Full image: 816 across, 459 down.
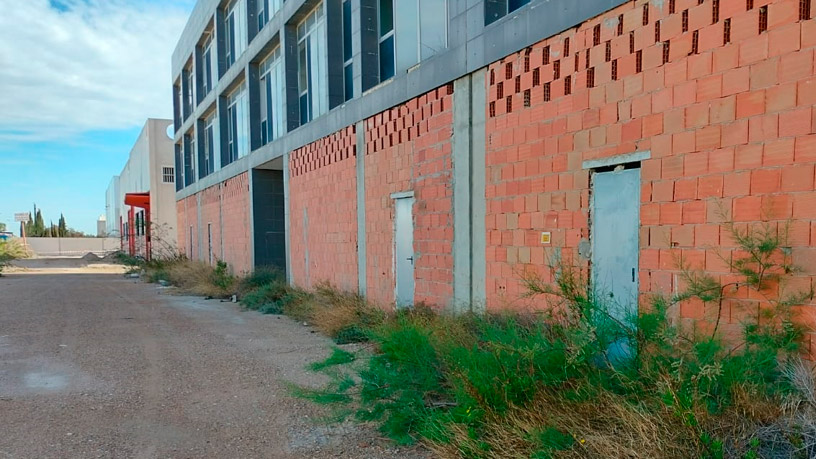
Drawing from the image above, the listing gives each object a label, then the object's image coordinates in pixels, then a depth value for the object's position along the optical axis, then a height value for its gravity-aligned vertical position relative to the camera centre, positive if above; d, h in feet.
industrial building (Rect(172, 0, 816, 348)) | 14.01 +2.79
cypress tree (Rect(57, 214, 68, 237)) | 271.61 -3.22
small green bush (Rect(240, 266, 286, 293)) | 50.67 -5.33
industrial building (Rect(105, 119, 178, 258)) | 115.14 +5.98
